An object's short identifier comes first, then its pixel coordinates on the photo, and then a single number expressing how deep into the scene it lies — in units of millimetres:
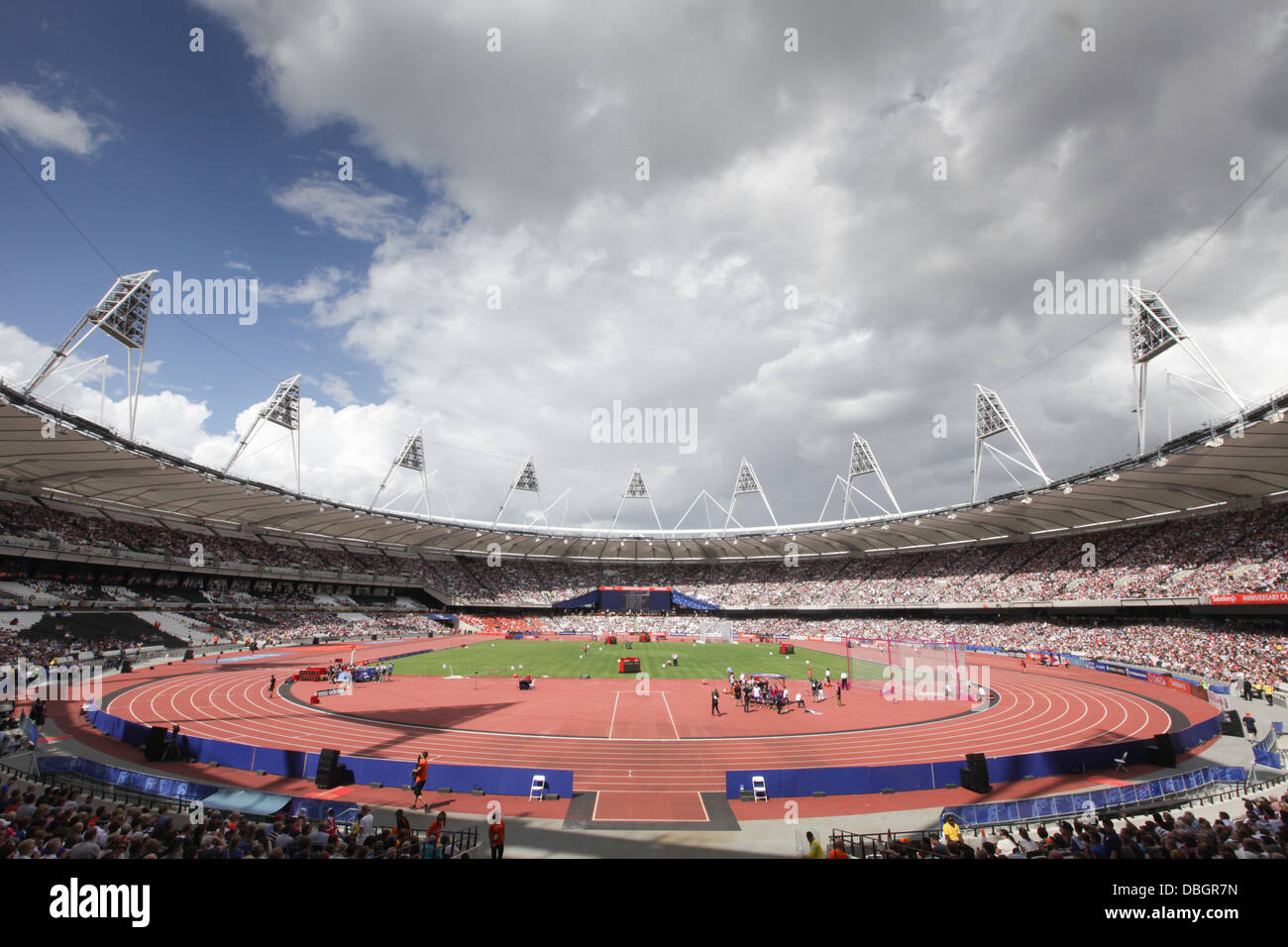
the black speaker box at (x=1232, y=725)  21156
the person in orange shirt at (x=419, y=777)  14523
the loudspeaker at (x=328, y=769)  15852
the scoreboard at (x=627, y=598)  87188
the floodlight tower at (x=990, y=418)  51844
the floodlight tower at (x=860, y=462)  71456
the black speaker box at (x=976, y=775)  16047
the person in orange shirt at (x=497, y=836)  10586
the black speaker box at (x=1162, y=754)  18047
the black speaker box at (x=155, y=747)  17609
